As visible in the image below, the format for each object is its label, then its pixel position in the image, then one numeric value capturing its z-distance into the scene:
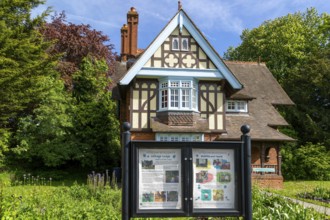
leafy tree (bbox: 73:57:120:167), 23.69
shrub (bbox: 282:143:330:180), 24.47
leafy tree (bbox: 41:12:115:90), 31.50
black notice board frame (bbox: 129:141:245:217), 5.09
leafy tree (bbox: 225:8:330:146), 30.23
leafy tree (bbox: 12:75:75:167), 22.70
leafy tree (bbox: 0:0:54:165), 20.53
